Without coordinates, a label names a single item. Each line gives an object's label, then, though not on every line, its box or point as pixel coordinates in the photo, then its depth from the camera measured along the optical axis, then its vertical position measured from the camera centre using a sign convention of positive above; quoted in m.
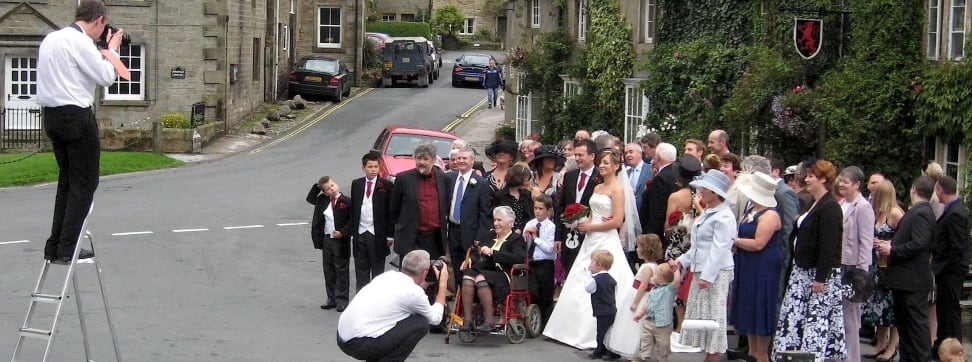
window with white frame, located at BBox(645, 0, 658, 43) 25.50 +1.61
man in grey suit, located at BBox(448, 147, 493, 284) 13.19 -1.25
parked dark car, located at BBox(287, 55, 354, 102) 45.38 +0.42
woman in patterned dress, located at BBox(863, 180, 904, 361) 11.74 -1.89
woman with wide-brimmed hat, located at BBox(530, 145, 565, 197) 14.07 -0.88
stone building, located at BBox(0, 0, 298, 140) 35.62 +0.91
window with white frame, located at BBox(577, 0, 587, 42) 29.77 +1.82
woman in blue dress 10.84 -1.49
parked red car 23.30 -1.00
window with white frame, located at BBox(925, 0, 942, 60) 15.99 +0.95
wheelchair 12.47 -2.29
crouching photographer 9.11 -1.70
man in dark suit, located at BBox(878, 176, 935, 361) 11.19 -1.61
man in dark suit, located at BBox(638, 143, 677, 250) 12.60 -1.08
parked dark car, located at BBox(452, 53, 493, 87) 54.28 +0.95
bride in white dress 12.20 -1.67
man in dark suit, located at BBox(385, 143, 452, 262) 13.34 -1.27
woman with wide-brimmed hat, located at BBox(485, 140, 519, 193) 13.83 -0.75
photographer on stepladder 8.48 -0.09
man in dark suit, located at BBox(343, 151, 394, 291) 13.92 -1.49
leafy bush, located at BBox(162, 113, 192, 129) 34.59 -1.00
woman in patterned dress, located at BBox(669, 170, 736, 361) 10.70 -1.47
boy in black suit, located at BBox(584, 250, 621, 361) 11.66 -1.88
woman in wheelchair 12.39 -1.79
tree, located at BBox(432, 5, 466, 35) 73.19 +4.44
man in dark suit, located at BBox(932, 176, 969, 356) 11.40 -1.47
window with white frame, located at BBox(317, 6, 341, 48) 51.09 +2.63
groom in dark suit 13.02 -0.98
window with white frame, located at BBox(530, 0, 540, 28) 34.28 +2.27
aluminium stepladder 8.50 -1.53
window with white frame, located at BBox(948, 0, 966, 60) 15.59 +0.90
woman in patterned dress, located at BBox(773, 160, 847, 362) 10.64 -1.64
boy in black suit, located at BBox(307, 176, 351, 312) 14.17 -1.80
